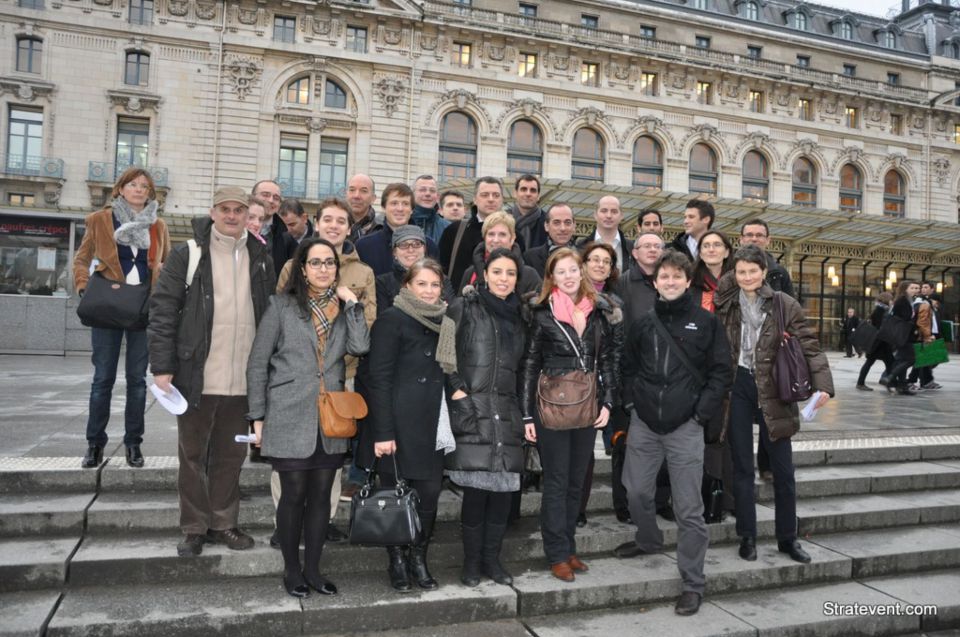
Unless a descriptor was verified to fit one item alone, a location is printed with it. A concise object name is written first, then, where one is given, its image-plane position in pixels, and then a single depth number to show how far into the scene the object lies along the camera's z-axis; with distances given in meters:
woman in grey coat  3.63
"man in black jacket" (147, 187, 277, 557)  3.86
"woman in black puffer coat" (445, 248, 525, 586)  3.79
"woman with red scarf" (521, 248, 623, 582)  4.00
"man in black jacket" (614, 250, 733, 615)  3.99
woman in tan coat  4.65
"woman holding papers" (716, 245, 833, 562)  4.36
